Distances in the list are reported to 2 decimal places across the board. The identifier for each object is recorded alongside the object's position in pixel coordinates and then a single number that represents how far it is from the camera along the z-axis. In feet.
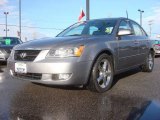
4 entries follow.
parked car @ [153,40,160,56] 33.14
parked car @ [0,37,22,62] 22.58
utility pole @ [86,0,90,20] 25.30
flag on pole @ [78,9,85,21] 26.63
